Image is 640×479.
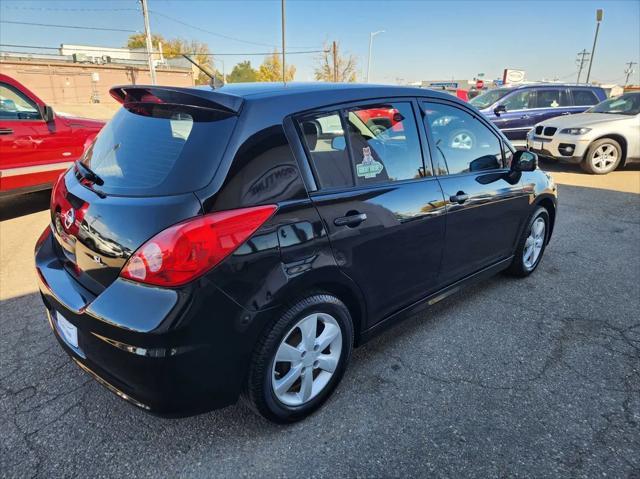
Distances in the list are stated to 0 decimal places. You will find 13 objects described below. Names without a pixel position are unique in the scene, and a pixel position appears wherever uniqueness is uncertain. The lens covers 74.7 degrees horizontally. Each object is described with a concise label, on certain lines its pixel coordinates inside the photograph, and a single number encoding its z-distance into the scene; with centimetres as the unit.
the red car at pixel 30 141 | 525
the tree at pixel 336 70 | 4061
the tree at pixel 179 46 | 6642
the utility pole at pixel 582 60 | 6129
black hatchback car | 166
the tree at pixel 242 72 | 8700
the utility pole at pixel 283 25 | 2899
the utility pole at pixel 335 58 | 3746
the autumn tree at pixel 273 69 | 5199
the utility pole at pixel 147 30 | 2661
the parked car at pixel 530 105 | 1120
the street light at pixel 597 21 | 2341
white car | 883
